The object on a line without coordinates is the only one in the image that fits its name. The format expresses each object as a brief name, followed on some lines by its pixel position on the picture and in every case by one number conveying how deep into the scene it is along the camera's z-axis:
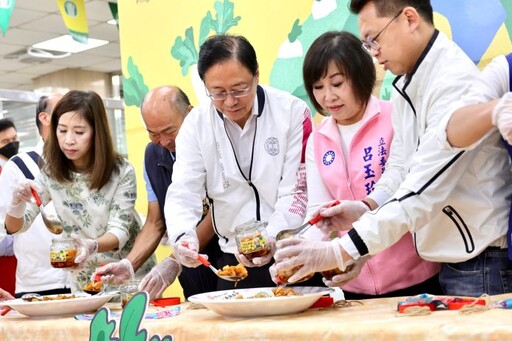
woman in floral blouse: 2.60
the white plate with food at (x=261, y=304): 1.55
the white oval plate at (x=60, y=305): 1.98
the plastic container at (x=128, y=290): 2.03
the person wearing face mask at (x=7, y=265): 3.51
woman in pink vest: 1.94
